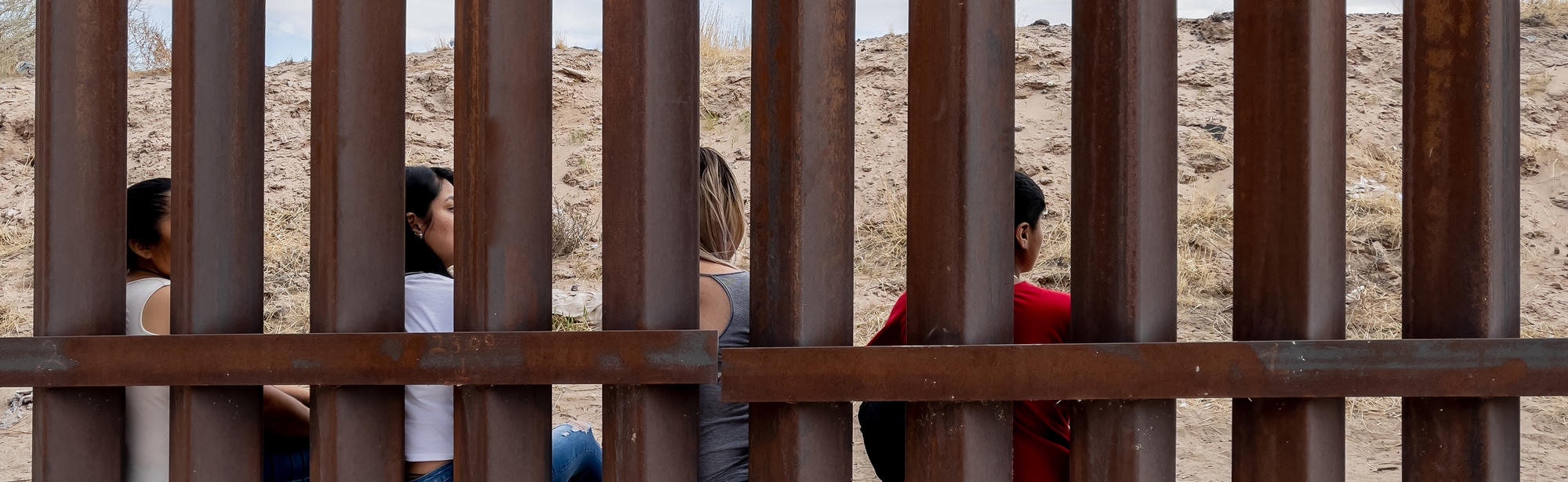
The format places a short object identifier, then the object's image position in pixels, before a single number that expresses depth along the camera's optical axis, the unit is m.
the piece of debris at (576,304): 6.14
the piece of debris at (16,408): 5.07
